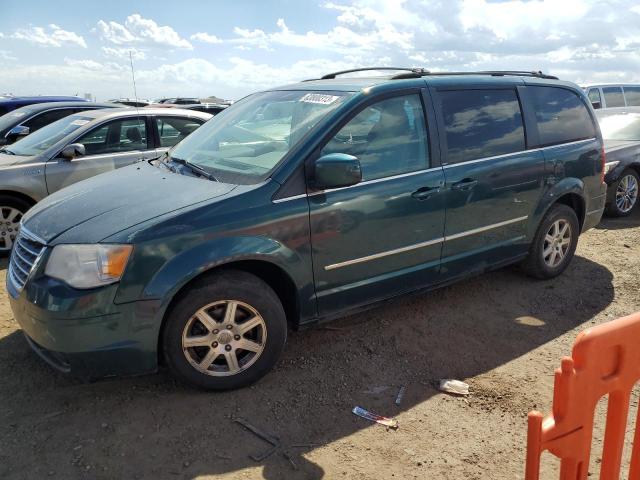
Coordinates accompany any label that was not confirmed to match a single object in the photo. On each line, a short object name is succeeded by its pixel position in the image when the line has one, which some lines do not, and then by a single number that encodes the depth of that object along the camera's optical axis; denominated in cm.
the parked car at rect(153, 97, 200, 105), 2048
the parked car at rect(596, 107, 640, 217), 734
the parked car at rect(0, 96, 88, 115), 977
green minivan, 283
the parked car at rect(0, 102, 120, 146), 791
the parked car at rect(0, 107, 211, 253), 582
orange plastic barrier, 177
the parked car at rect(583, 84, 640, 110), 1440
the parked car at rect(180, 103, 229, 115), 1216
